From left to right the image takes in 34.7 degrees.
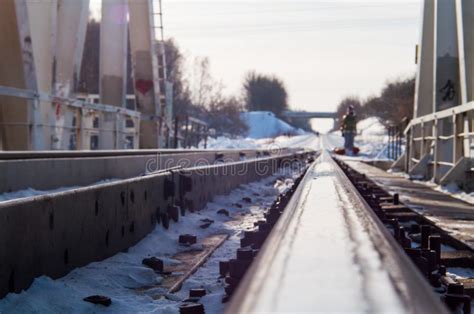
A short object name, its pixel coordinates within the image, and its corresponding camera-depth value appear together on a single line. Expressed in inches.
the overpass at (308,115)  6889.8
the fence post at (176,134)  1174.2
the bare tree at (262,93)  6194.4
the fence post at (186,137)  1198.9
